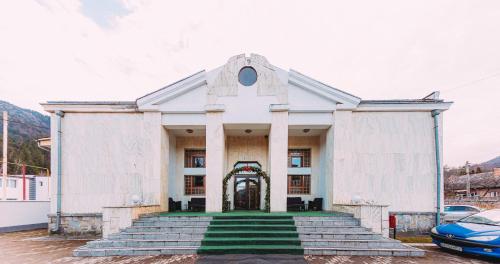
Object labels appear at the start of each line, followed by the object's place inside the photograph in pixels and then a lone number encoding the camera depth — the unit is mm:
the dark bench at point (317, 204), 12500
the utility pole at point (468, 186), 26706
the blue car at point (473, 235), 6824
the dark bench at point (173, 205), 12309
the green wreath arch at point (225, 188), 11000
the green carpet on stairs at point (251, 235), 7352
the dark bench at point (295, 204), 12438
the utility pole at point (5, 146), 14408
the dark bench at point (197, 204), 12620
